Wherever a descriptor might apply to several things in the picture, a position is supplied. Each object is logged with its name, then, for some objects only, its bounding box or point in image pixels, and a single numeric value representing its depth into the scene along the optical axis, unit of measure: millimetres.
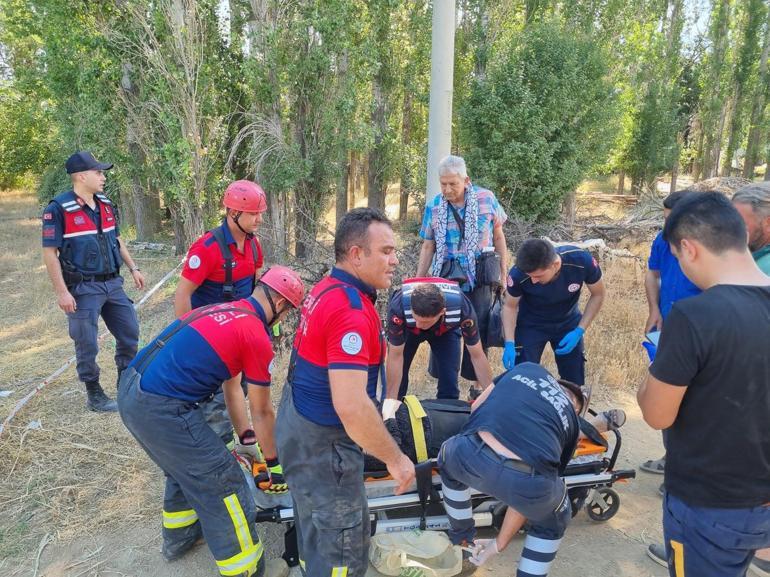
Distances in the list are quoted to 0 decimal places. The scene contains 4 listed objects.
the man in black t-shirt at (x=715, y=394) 1698
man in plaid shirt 4156
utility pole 5637
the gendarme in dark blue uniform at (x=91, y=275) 4184
